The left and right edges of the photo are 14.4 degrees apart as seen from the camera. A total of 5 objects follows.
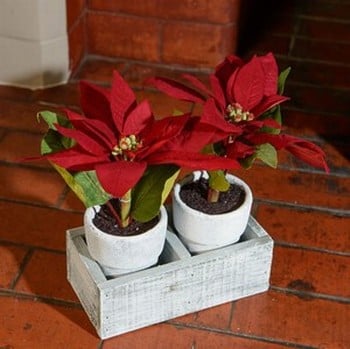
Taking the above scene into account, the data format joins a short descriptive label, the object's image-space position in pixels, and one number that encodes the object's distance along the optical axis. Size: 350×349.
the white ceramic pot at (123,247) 1.75
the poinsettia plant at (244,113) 1.71
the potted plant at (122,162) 1.65
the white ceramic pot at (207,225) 1.80
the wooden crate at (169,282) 1.78
